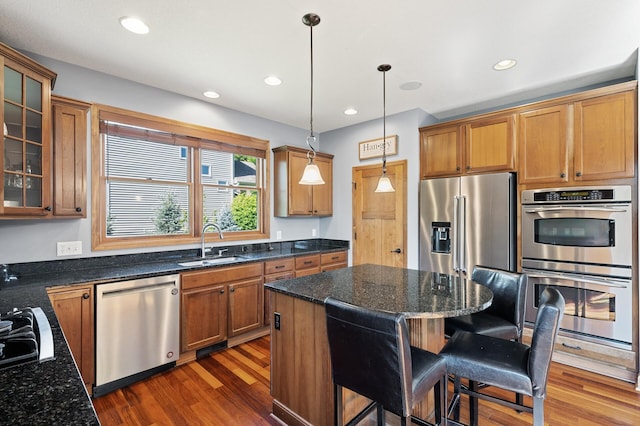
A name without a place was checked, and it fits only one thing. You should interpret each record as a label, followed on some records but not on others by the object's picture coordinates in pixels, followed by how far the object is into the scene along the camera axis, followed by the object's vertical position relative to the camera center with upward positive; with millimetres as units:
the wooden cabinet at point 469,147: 3262 +742
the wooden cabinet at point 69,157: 2434 +462
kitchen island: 1714 -701
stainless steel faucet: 3516 -218
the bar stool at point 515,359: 1466 -774
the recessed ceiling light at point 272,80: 2975 +1316
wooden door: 4035 -84
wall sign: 4093 +896
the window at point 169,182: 2979 +360
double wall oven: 2619 -406
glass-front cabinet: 2031 +560
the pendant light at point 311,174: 2289 +287
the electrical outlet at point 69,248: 2648 -302
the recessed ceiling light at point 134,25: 2069 +1314
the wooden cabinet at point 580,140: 2648 +666
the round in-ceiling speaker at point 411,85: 3113 +1313
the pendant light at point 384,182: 2735 +264
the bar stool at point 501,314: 2078 -742
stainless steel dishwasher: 2422 -990
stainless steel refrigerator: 3152 -128
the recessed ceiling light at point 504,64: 2688 +1319
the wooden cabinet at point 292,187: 4262 +358
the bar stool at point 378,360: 1282 -666
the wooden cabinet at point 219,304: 2929 -949
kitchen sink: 3137 -529
